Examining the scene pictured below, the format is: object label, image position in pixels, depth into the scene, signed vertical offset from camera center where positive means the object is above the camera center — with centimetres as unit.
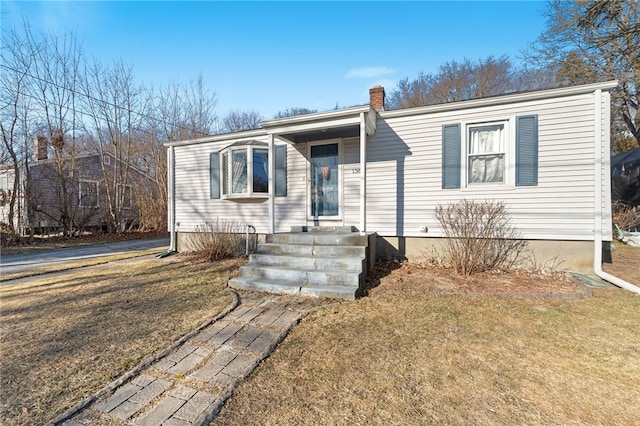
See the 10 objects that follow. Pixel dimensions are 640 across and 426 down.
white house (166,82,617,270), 512 +84
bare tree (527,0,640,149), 1048 +675
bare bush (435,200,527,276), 509 -53
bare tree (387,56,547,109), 1619 +772
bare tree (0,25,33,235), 1116 +398
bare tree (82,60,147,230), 1434 +474
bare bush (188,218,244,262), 700 -81
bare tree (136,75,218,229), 1673 +548
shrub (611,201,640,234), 882 -38
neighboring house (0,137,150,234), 1174 +71
